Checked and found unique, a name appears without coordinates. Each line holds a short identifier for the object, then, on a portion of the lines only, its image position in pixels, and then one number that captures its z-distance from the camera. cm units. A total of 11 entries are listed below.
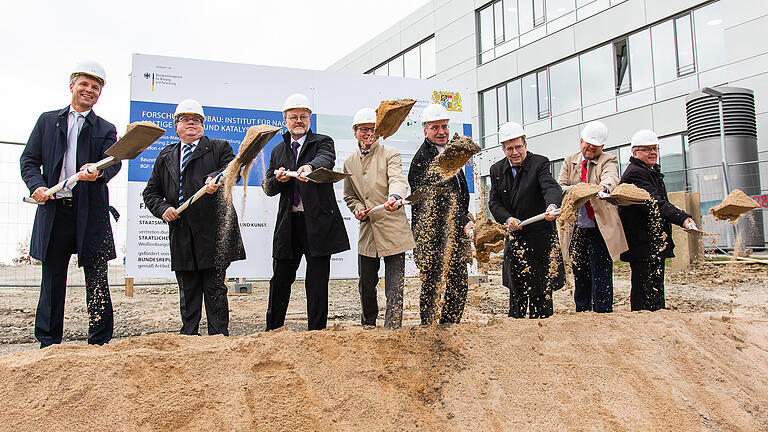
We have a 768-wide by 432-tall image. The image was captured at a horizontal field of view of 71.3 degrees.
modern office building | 1145
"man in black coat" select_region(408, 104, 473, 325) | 402
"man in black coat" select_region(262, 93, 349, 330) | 396
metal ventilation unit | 1087
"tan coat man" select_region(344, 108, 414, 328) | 404
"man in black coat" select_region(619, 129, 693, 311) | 412
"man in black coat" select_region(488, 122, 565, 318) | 410
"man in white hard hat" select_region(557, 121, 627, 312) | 421
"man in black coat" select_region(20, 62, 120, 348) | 355
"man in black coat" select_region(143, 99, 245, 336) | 391
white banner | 578
